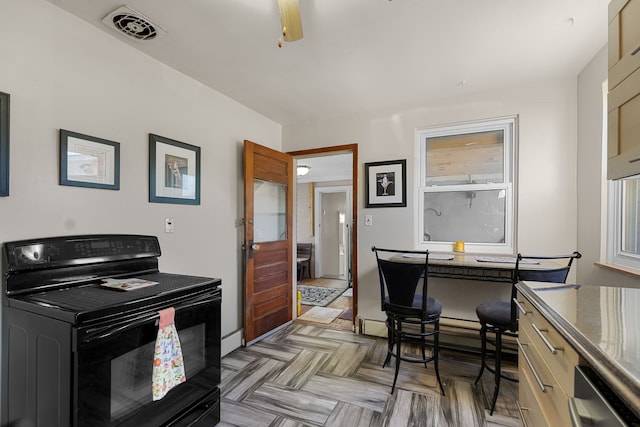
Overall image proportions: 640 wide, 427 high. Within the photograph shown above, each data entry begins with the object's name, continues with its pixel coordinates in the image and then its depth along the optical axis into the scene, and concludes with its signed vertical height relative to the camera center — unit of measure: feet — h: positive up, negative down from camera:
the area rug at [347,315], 11.74 -4.29
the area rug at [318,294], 14.20 -4.48
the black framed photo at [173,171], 6.75 +0.96
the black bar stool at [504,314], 5.85 -2.23
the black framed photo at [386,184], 9.70 +0.94
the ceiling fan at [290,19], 4.30 +2.95
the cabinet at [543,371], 2.81 -1.83
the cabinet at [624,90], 3.42 +1.53
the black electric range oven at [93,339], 3.60 -1.81
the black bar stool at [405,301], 6.65 -2.16
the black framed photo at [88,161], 5.21 +0.92
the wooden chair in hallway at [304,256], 20.01 -3.21
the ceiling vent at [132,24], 5.29 +3.55
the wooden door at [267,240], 9.04 -1.00
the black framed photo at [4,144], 4.42 +1.00
